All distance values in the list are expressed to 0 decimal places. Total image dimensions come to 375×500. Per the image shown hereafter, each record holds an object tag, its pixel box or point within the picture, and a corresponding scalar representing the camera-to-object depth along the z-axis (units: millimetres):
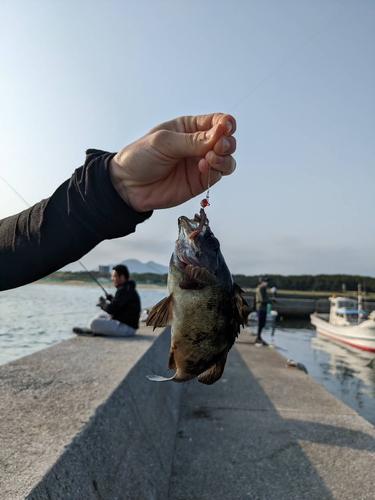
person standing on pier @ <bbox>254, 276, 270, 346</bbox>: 14874
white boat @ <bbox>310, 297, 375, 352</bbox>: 22969
